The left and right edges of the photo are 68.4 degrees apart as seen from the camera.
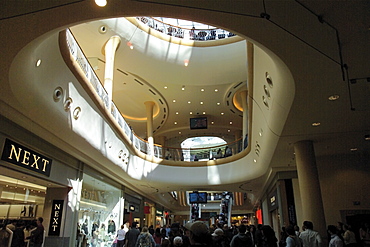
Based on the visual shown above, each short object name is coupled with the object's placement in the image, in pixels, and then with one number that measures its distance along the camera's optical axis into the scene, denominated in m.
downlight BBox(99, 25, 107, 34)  12.05
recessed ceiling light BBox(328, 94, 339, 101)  5.23
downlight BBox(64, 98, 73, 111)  6.23
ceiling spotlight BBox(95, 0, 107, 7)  3.38
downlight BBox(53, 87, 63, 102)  5.73
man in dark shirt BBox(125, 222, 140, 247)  8.00
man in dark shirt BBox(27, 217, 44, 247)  7.56
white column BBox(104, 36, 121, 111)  11.77
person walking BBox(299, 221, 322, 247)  5.27
